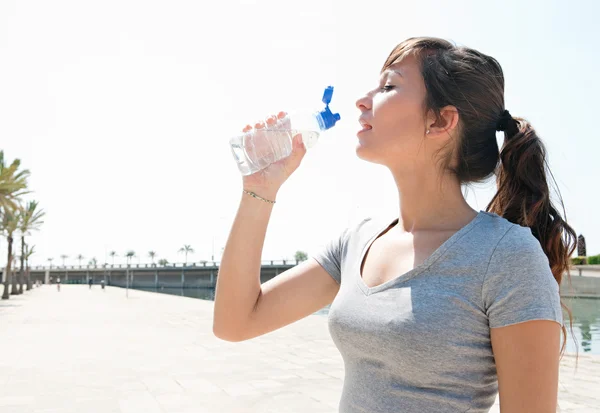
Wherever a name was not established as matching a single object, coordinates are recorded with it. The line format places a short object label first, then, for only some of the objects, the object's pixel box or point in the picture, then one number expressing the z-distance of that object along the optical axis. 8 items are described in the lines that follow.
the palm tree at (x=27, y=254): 53.62
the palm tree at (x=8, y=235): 34.44
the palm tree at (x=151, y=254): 140.00
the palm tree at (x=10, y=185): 26.11
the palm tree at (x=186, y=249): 136.23
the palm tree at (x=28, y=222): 40.92
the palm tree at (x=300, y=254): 105.18
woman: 1.16
